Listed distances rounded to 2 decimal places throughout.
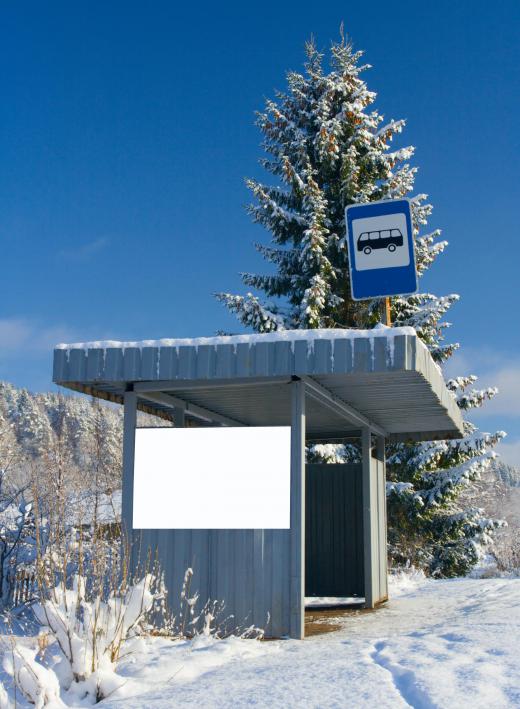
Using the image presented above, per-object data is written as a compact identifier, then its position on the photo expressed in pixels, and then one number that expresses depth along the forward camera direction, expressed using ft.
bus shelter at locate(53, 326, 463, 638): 23.08
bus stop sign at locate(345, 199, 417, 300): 30.60
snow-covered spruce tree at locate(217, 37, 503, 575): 56.85
